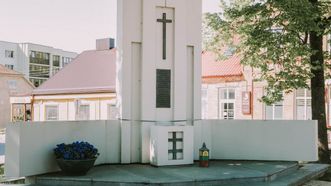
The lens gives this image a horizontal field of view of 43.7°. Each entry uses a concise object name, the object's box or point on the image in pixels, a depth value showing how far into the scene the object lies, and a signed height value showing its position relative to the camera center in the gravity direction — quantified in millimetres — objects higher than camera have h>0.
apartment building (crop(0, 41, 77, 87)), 66125 +7004
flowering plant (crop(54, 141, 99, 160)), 8797 -1095
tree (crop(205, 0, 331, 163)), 12062 +1768
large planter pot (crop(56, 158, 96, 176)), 8711 -1397
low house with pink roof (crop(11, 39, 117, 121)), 25562 +676
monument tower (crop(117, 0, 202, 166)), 10672 +732
